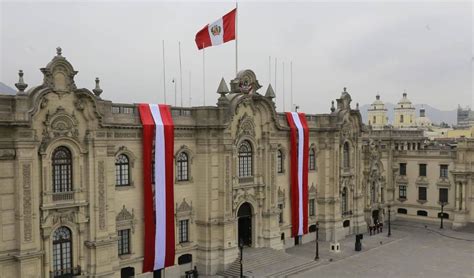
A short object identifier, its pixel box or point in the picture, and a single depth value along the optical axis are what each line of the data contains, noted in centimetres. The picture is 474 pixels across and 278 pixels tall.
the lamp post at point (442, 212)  5872
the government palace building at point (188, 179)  2900
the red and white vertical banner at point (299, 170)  4684
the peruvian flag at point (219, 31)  4025
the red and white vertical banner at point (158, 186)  3550
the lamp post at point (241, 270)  3554
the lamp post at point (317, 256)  4327
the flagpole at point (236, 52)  4041
